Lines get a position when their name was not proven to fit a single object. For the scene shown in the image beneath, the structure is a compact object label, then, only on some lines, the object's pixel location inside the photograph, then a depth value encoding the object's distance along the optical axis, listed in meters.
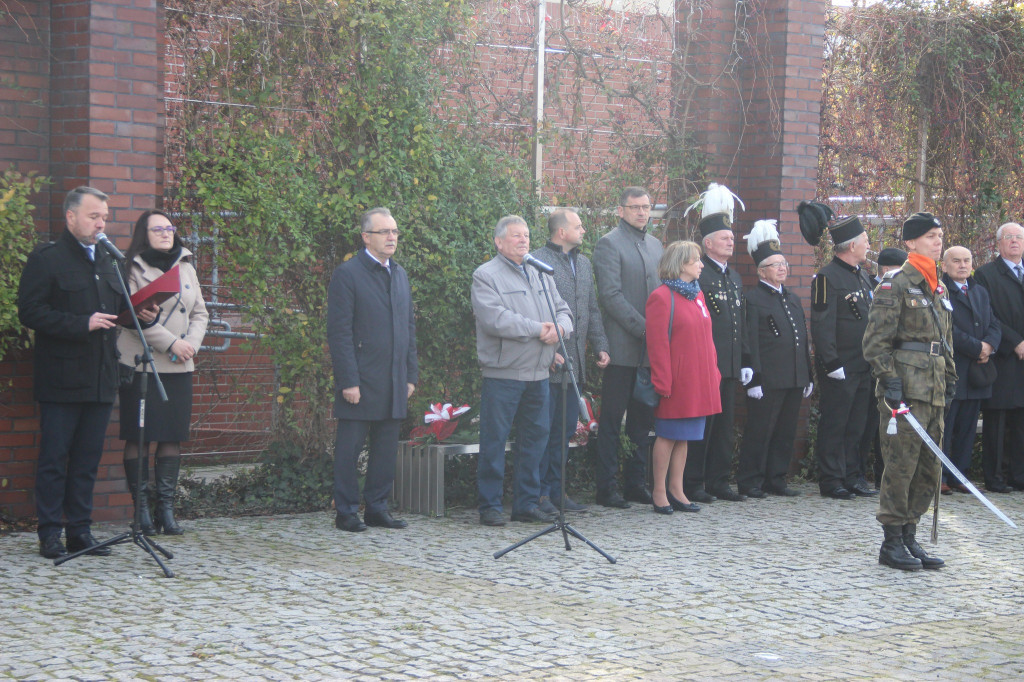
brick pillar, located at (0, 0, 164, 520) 13.99
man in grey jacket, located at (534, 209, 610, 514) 15.72
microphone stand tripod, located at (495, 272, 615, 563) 12.54
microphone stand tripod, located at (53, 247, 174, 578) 11.59
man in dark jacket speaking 12.21
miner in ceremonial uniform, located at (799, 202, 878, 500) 17.36
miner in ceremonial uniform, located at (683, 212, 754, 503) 16.78
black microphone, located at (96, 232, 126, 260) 11.38
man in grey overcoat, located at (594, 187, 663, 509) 16.23
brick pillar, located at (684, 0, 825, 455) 19.10
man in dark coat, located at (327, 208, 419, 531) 14.23
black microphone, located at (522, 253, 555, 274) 12.62
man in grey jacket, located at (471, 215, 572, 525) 14.72
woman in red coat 15.73
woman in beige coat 13.39
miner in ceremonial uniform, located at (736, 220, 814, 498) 17.23
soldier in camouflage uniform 12.68
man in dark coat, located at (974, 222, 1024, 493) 18.61
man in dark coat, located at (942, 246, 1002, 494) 18.17
